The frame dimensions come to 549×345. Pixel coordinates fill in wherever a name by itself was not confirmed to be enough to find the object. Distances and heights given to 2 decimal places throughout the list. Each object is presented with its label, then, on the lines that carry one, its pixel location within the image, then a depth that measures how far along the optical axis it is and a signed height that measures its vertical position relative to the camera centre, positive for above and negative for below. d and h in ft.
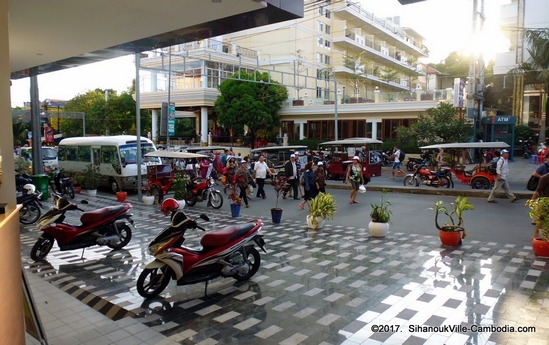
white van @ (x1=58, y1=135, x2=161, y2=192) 59.28 -2.70
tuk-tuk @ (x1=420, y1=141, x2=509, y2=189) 52.31 -3.95
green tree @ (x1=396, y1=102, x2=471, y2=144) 77.10 +2.36
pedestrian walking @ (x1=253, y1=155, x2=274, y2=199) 53.01 -4.18
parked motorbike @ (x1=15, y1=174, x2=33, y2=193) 43.73 -4.23
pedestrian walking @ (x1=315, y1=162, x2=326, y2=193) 42.39 -3.60
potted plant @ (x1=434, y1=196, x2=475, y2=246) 26.58 -5.43
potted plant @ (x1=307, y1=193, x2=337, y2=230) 32.09 -5.05
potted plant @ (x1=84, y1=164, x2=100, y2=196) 55.83 -5.21
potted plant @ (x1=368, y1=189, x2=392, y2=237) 29.60 -5.52
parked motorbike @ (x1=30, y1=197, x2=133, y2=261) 25.11 -5.25
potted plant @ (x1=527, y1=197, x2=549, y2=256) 22.95 -4.24
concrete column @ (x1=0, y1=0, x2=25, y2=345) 10.37 -1.92
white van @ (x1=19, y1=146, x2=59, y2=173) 78.16 -2.97
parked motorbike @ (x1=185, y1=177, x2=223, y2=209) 45.32 -5.71
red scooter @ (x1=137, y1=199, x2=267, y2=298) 18.63 -5.09
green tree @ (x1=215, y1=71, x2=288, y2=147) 110.52 +9.38
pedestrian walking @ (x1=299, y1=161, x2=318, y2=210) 42.39 -4.10
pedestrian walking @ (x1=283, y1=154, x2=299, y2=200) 51.08 -4.01
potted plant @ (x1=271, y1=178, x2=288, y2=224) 35.65 -6.02
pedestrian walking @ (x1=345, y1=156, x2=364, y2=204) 45.96 -3.77
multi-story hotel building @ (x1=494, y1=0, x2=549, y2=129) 95.25 +18.21
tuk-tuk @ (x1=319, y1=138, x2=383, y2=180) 68.85 -2.92
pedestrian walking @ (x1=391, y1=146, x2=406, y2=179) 72.28 -3.94
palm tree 86.57 +16.58
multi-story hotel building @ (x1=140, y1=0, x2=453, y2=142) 109.29 +20.56
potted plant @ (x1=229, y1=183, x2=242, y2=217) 39.42 -5.79
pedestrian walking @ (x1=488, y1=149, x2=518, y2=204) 43.91 -3.86
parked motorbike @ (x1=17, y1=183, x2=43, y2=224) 35.29 -5.44
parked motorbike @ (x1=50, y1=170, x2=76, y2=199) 52.95 -5.67
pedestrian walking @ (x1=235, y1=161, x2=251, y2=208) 45.07 -3.98
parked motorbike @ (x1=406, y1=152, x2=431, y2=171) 74.31 -3.41
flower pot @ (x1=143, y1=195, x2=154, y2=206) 48.37 -6.64
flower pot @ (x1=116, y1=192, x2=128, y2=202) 50.26 -6.46
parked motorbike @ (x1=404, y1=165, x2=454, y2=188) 56.08 -4.61
